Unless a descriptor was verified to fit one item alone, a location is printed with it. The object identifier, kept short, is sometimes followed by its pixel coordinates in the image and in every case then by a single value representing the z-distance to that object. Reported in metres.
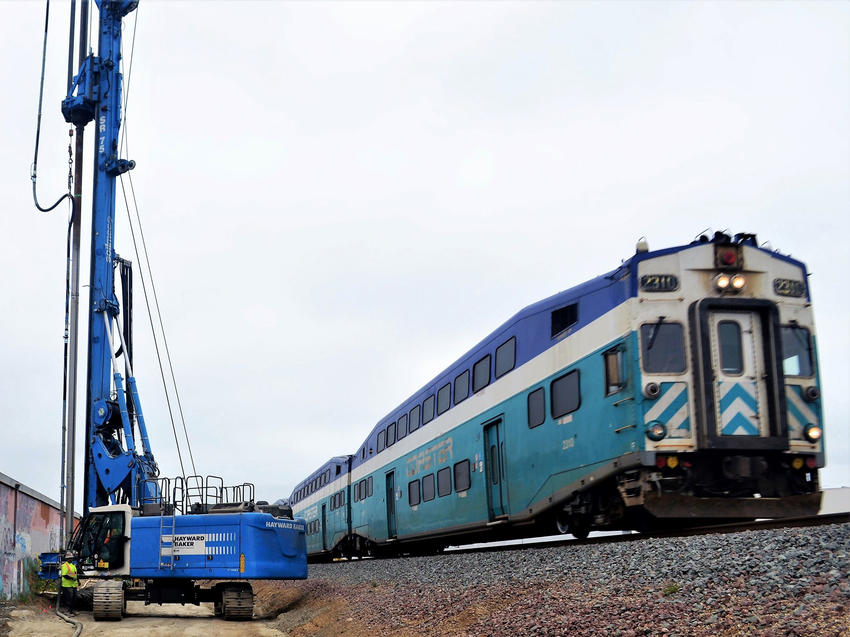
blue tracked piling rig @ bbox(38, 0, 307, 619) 17.97
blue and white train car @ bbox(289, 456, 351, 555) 30.05
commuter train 11.36
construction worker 18.19
